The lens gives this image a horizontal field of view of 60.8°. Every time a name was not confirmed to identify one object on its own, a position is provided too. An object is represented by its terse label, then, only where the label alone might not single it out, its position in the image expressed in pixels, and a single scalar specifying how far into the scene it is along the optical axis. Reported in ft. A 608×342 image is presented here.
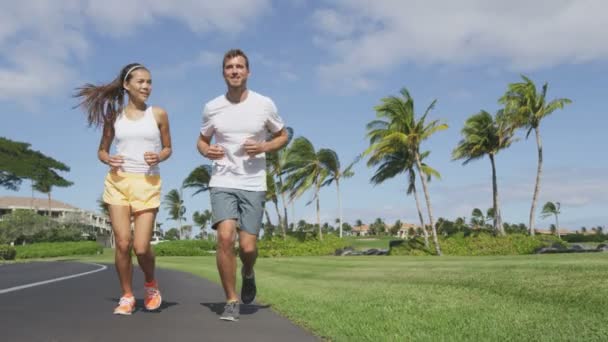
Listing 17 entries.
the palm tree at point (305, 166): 138.00
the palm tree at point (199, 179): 164.04
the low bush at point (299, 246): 110.73
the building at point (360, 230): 582.02
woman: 14.16
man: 13.92
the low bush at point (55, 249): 135.23
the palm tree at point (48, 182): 189.78
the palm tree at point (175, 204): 332.27
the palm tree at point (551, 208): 403.54
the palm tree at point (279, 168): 139.74
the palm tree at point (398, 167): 121.04
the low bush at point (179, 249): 134.72
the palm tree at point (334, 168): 138.31
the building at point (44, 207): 259.39
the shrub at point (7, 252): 117.40
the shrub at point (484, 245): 89.92
